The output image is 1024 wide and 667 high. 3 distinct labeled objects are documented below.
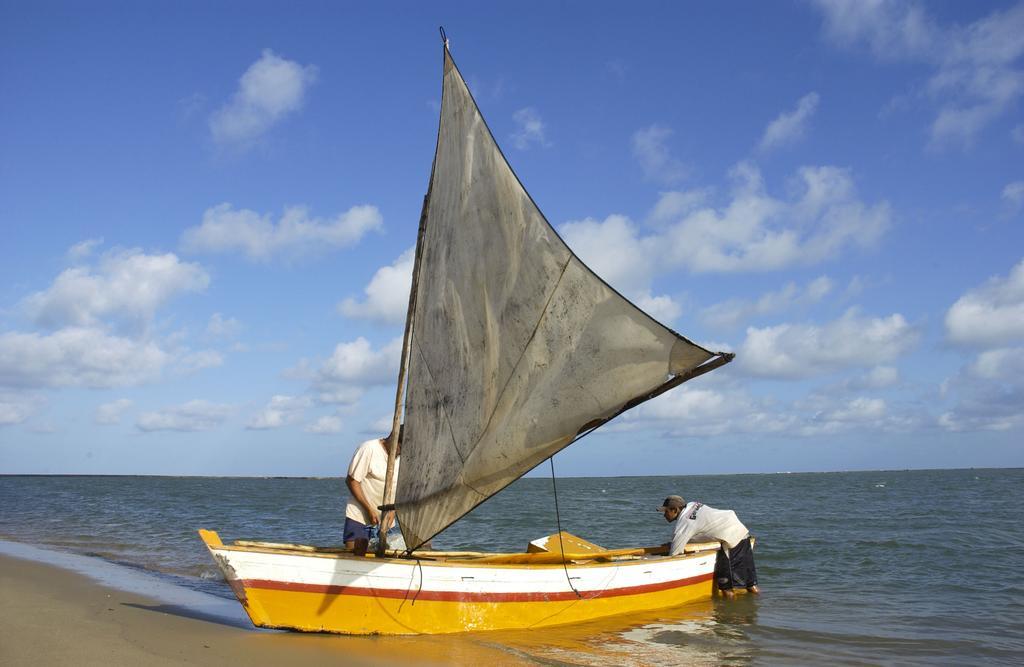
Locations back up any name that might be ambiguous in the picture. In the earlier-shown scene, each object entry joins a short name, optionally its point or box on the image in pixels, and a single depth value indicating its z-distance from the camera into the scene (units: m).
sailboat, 7.98
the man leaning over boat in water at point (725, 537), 11.95
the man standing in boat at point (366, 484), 8.59
